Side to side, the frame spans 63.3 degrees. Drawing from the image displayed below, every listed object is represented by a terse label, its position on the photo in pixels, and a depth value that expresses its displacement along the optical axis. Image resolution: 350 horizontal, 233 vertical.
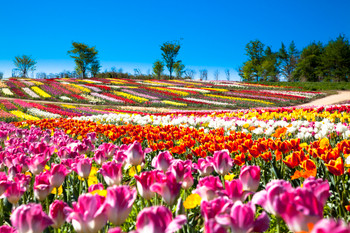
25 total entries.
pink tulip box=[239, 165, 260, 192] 1.43
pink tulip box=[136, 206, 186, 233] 0.82
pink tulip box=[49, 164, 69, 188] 1.61
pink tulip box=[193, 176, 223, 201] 1.23
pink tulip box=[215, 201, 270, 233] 0.87
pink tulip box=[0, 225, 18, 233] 1.05
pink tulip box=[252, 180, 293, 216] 0.94
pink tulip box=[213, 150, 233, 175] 1.82
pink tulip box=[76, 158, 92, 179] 1.86
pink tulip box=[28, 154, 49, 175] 2.00
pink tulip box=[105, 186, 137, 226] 1.00
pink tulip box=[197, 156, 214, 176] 1.85
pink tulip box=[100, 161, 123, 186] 1.60
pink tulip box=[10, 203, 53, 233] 0.96
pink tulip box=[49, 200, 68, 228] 1.16
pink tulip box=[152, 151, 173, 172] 1.84
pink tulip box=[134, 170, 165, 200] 1.35
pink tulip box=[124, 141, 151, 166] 1.98
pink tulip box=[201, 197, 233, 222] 0.96
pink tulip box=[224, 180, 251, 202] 1.21
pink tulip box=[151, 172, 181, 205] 1.23
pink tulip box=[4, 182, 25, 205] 1.48
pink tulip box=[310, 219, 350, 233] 0.60
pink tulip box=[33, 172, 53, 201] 1.50
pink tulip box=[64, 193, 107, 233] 0.97
